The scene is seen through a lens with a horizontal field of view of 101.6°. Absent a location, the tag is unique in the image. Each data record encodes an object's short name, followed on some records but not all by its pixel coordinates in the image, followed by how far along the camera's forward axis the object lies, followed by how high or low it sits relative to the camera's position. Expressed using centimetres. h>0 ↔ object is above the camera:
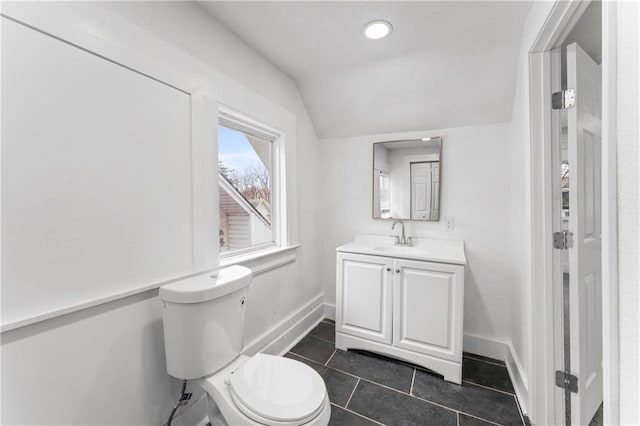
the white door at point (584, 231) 123 -11
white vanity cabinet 176 -72
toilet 99 -71
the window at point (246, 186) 173 +19
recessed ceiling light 150 +107
